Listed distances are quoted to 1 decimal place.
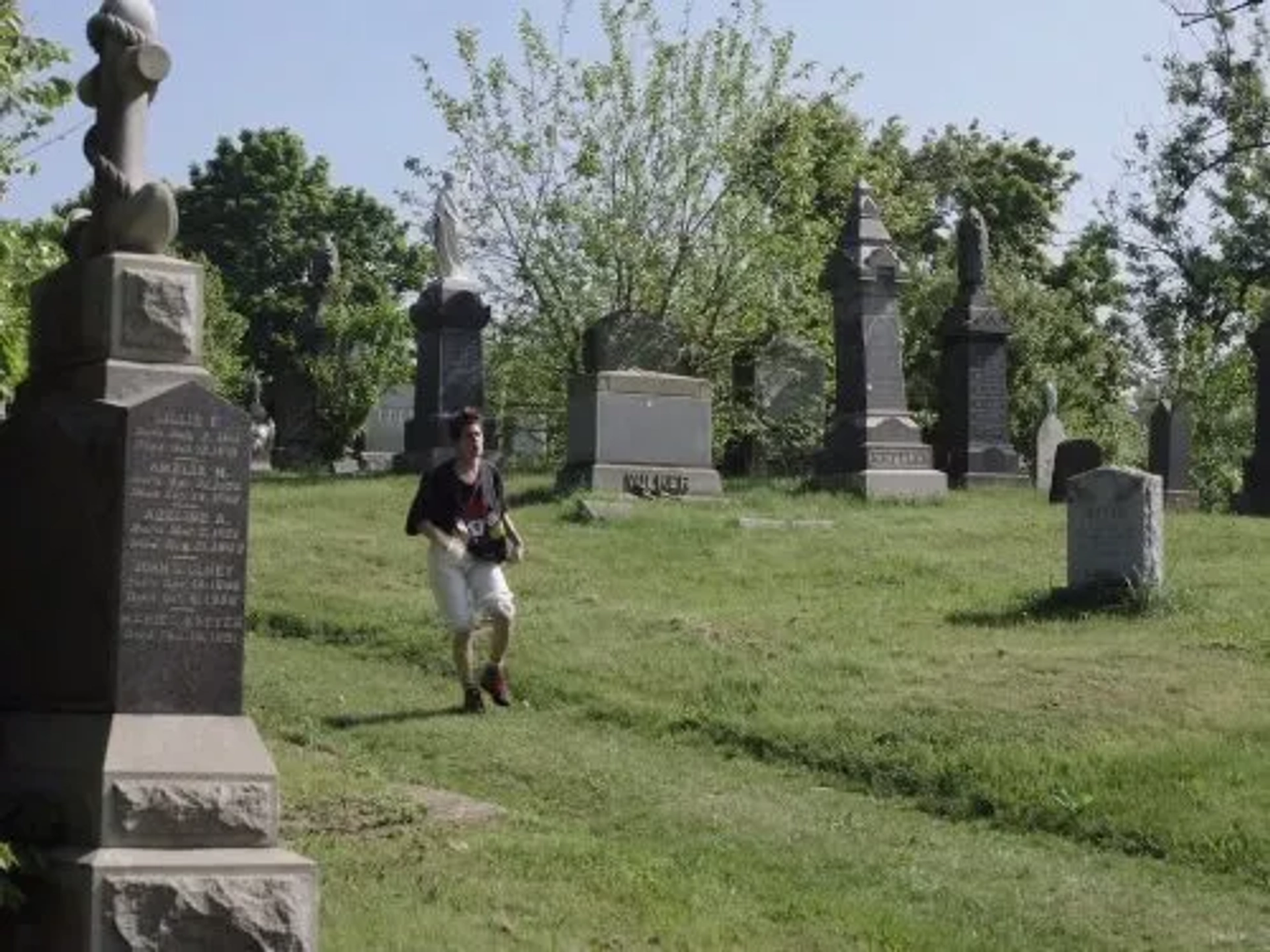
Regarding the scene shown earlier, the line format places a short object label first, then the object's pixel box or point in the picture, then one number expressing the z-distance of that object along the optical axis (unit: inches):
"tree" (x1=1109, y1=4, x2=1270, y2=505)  1481.3
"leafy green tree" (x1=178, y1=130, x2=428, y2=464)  2603.3
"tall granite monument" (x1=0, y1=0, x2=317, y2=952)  288.2
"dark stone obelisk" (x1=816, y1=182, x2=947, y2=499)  1039.0
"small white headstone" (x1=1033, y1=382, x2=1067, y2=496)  1277.1
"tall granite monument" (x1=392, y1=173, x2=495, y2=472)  1167.0
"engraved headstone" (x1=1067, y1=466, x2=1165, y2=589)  621.6
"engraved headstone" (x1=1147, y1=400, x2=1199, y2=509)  1172.5
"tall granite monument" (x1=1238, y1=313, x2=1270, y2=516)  1055.6
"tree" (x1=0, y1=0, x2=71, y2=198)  492.4
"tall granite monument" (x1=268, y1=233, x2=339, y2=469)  1582.2
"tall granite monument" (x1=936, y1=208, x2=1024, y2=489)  1179.9
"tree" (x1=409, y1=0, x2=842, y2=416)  1286.9
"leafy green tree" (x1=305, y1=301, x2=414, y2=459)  1620.3
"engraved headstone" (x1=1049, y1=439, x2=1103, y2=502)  1005.8
